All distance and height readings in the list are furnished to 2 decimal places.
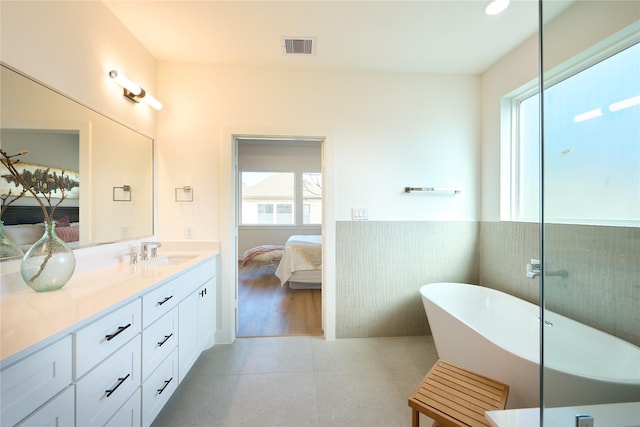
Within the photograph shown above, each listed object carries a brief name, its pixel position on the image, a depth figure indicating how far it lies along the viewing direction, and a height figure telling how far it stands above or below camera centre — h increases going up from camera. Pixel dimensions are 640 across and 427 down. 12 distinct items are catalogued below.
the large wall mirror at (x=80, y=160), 1.07 +0.32
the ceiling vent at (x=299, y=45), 1.85 +1.39
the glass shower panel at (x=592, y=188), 1.13 +0.14
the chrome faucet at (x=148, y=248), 1.80 -0.29
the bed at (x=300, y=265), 3.47 -0.79
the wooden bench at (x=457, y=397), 1.05 -0.92
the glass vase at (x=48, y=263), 1.05 -0.24
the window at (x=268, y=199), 5.83 +0.35
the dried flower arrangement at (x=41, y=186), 1.06 +0.14
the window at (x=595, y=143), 1.16 +0.37
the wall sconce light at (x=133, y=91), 1.58 +0.92
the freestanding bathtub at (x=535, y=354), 0.95 -0.75
